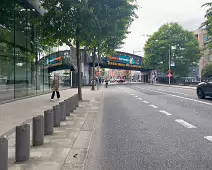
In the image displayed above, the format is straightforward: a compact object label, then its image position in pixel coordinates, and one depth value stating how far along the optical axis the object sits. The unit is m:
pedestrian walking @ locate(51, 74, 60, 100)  10.67
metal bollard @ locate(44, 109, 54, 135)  3.80
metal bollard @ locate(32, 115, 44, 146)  3.17
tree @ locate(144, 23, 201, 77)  35.68
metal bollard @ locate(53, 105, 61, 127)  4.44
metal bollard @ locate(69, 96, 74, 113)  6.30
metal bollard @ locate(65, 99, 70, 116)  5.86
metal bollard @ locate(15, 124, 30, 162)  2.60
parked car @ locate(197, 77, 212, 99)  10.26
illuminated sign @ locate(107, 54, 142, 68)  38.17
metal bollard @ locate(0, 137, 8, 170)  2.00
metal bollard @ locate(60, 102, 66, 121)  5.02
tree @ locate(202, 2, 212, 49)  13.43
